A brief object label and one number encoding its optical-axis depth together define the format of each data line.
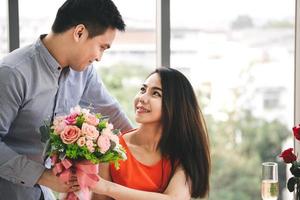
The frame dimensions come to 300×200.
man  2.10
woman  2.47
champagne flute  2.64
